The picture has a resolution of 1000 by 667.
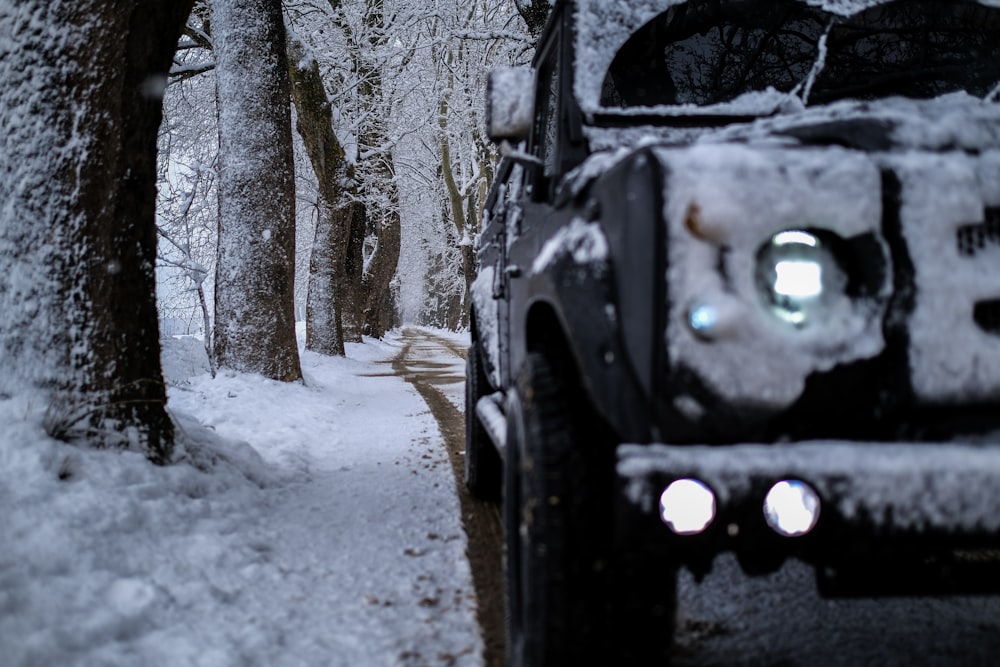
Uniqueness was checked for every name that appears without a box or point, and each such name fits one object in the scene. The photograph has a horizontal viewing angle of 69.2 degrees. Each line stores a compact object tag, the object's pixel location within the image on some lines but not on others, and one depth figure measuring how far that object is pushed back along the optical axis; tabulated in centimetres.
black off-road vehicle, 147
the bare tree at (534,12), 924
